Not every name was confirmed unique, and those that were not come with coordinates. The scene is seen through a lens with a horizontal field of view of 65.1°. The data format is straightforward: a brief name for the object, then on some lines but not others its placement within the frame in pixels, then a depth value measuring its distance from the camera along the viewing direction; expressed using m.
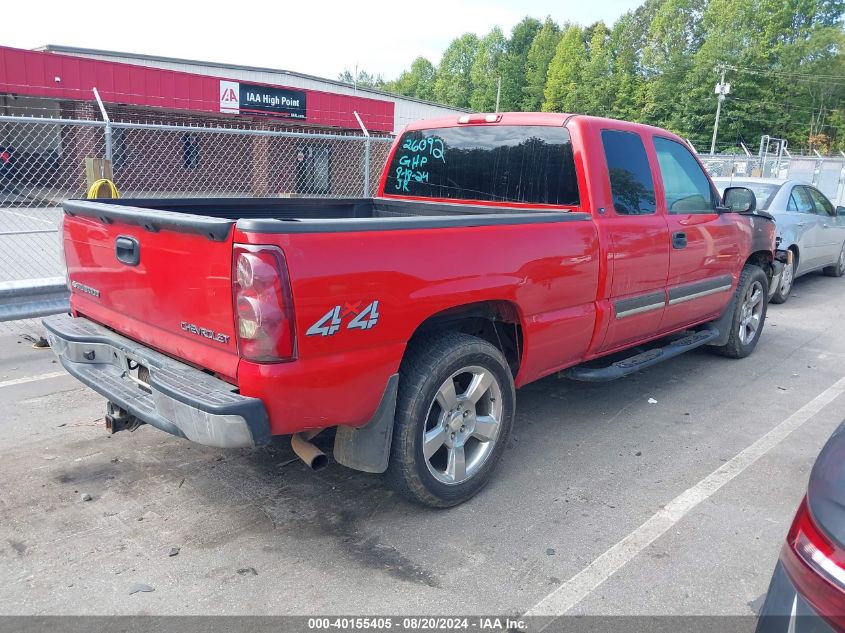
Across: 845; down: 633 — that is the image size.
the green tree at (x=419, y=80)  127.31
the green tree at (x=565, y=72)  84.75
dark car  1.62
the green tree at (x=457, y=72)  112.31
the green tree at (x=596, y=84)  77.44
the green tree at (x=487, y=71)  105.00
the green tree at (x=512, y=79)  102.62
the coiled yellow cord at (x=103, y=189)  6.53
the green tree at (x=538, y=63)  96.44
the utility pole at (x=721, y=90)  48.69
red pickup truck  2.65
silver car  9.12
